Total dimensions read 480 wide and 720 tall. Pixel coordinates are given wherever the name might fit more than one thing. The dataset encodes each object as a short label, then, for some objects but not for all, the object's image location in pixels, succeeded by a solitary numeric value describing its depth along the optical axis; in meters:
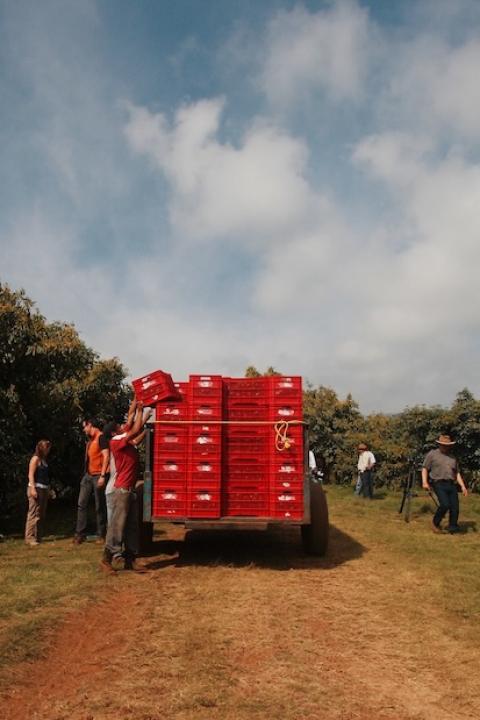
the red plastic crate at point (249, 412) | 8.38
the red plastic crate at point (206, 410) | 8.24
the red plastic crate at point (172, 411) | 8.27
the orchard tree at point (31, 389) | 11.34
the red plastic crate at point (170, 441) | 8.22
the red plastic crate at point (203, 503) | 8.07
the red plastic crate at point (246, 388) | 8.45
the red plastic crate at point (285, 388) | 8.34
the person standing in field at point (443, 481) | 11.02
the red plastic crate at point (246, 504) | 8.17
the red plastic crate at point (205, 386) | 8.27
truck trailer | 8.11
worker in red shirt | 7.84
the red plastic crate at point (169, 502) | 8.13
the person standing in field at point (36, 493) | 9.87
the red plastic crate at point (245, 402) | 8.43
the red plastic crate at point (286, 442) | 8.15
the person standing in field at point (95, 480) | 9.94
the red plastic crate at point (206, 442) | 8.16
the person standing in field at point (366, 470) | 17.91
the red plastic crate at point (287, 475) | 8.15
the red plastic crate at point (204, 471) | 8.11
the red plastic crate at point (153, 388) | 8.20
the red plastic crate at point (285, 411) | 8.26
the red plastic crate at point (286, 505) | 8.11
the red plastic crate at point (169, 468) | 8.20
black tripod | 12.77
